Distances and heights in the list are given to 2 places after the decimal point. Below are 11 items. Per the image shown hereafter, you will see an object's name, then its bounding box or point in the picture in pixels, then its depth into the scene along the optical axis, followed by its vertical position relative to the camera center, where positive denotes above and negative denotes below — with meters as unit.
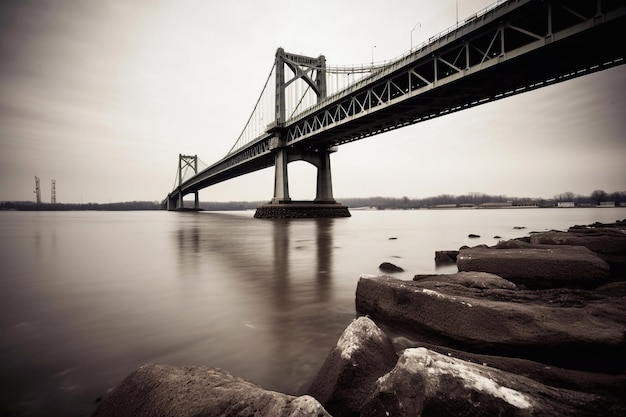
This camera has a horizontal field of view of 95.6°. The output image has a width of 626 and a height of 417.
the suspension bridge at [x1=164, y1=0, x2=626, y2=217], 12.88 +7.67
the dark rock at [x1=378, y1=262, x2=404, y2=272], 5.97 -1.34
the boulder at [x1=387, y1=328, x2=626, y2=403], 1.33 -0.93
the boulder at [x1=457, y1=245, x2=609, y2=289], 3.60 -0.89
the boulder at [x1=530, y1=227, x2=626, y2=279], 5.09 -0.89
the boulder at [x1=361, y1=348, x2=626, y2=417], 1.11 -0.80
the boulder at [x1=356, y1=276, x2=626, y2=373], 1.88 -0.90
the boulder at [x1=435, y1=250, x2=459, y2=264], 6.97 -1.33
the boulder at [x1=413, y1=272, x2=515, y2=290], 3.10 -0.89
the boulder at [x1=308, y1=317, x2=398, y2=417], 1.61 -0.99
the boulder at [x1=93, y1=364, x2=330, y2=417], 1.22 -0.88
